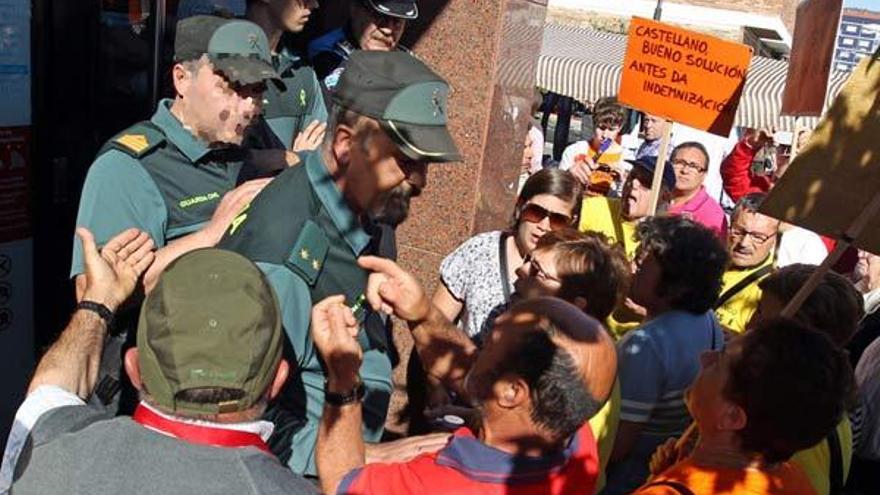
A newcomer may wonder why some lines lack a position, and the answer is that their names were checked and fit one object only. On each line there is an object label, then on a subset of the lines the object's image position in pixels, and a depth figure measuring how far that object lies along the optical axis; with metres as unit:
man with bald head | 2.30
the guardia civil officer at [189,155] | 3.23
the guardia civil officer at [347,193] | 2.72
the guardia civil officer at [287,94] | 4.46
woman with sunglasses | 4.35
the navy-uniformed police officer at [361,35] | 4.91
